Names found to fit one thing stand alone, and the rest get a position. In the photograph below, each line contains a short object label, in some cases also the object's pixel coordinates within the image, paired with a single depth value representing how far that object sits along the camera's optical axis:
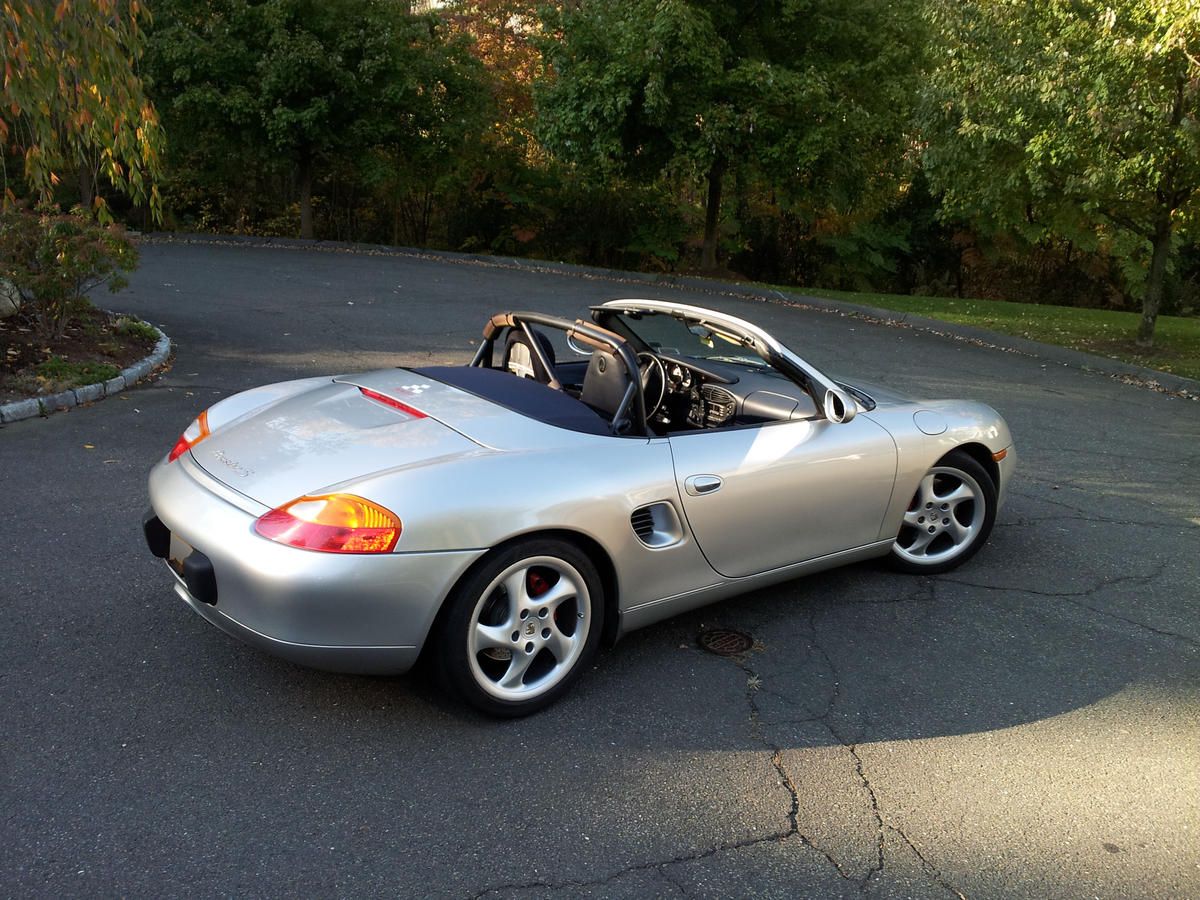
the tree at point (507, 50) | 25.50
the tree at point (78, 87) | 6.05
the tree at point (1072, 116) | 11.05
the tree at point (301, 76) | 20.84
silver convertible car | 3.08
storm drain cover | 4.05
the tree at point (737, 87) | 17.73
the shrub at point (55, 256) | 8.20
